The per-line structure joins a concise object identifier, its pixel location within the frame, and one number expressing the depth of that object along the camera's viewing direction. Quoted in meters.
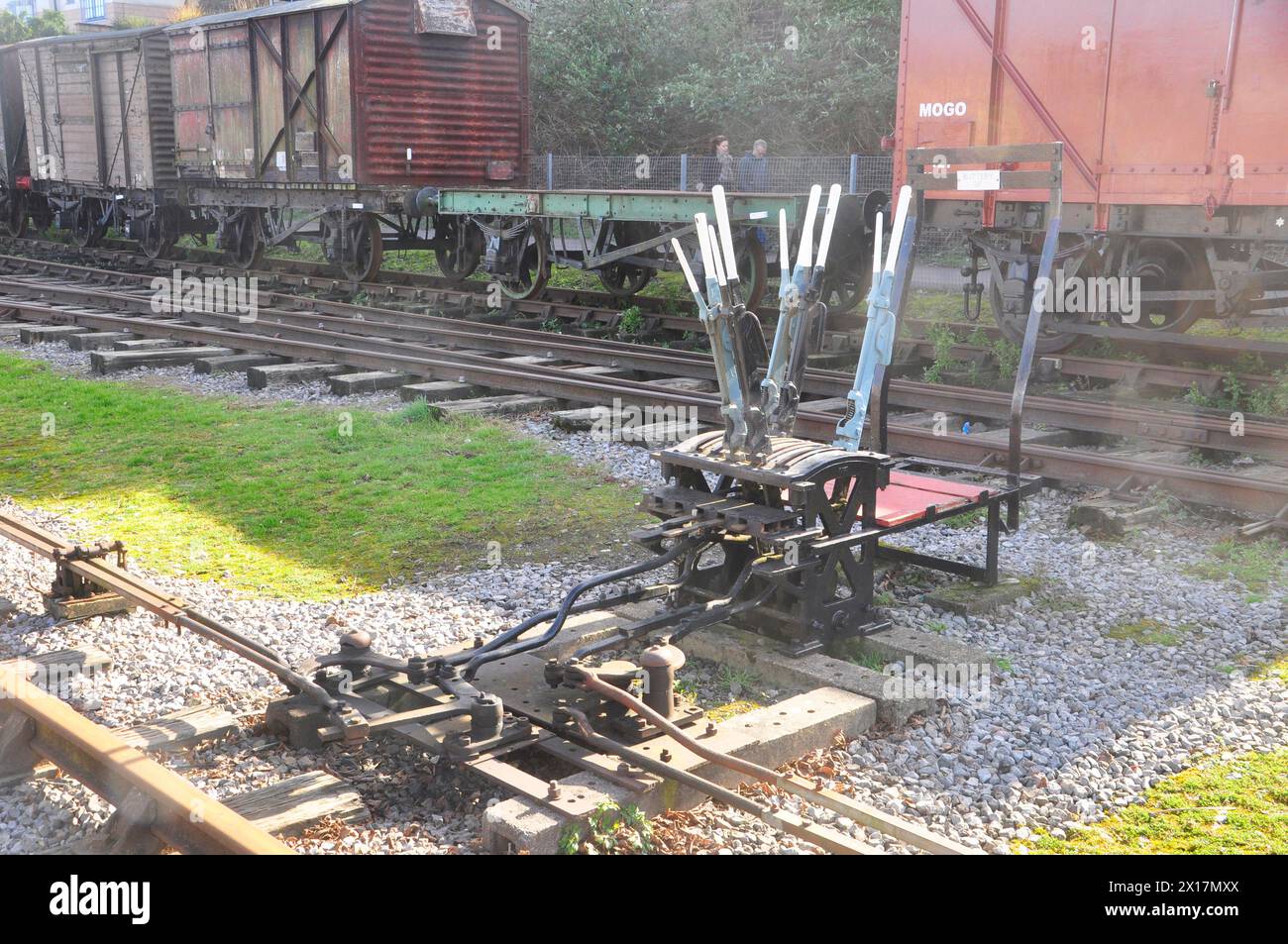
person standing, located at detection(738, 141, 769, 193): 18.44
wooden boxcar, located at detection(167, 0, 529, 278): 16.83
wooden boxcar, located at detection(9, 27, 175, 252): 21.00
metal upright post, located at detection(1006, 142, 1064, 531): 5.36
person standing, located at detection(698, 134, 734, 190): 17.94
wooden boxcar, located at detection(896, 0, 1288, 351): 8.87
